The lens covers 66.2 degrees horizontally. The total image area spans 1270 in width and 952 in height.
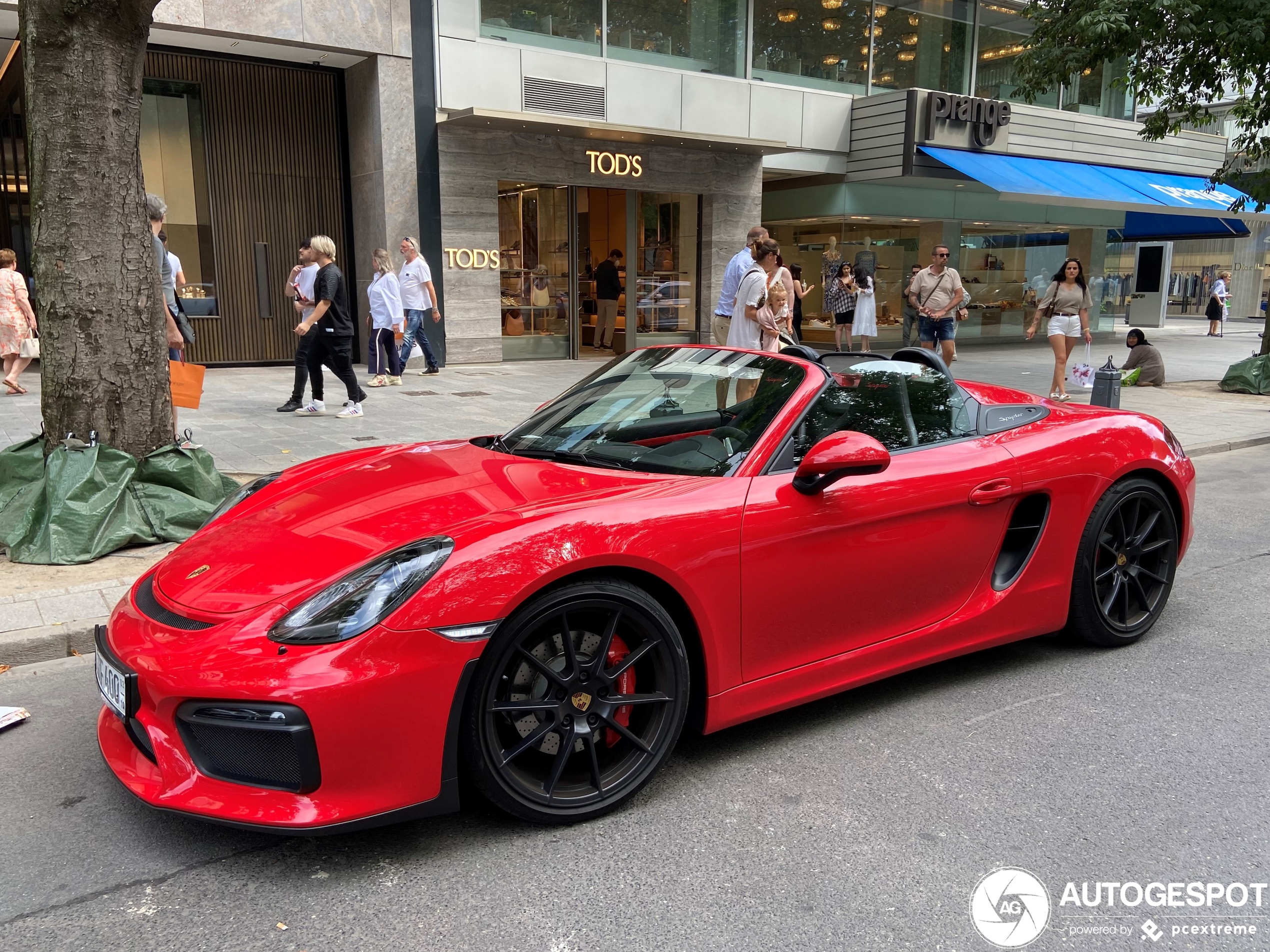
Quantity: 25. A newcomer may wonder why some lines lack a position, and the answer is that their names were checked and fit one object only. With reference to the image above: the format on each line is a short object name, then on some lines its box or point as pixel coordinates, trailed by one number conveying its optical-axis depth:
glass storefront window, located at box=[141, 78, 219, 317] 13.70
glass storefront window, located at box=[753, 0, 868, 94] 18.03
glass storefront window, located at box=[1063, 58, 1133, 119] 22.91
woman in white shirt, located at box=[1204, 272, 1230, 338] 29.39
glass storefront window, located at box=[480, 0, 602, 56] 14.62
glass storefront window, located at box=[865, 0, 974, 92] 19.80
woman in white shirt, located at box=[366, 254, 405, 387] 12.21
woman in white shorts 11.90
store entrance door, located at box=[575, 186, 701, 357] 17.00
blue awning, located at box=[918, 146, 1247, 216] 17.92
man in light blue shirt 8.77
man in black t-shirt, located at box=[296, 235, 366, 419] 9.64
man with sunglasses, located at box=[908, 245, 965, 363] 12.18
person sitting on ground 14.58
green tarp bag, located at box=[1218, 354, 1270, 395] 13.93
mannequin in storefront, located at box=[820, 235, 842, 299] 20.42
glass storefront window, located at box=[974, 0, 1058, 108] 21.08
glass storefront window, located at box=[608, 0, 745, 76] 16.03
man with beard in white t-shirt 13.16
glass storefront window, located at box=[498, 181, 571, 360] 15.66
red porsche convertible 2.42
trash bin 10.37
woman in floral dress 11.05
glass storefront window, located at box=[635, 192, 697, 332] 17.22
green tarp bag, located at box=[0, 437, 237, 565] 5.18
